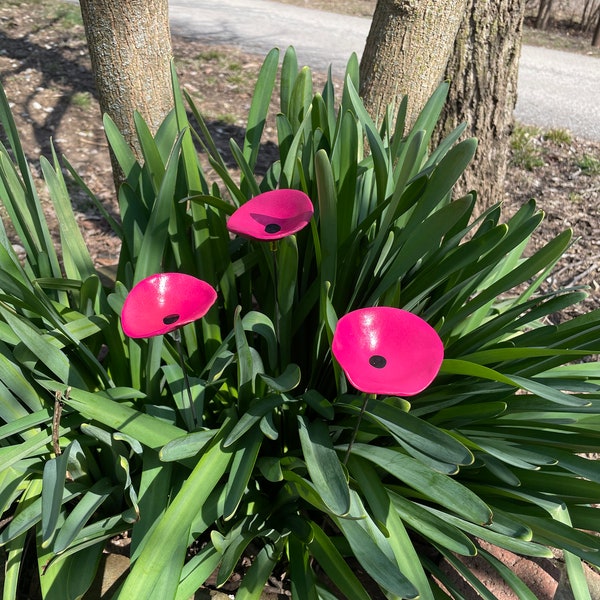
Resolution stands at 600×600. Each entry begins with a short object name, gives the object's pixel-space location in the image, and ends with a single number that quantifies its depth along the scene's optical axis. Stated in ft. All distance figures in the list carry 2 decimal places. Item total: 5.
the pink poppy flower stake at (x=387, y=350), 2.77
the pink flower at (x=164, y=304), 3.09
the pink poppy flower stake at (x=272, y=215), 3.50
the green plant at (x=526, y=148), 13.10
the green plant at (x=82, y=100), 13.74
